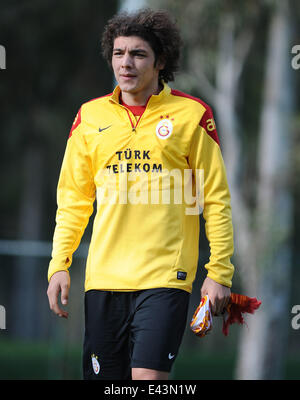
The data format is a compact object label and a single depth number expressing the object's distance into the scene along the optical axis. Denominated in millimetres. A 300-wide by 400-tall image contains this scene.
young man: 8141
